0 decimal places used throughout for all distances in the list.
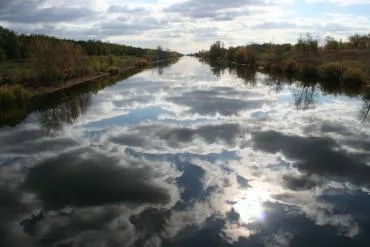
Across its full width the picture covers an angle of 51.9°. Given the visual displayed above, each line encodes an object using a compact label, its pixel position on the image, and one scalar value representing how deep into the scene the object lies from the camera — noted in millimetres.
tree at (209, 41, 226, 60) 191375
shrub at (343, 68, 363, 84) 57312
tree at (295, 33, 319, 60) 98500
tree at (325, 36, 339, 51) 111044
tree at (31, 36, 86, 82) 59156
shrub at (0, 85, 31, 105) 42275
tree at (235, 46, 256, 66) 119700
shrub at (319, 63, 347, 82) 63962
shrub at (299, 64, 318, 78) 72912
